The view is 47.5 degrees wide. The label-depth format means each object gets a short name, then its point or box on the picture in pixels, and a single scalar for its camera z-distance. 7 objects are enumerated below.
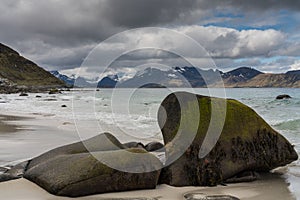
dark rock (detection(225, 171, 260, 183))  7.71
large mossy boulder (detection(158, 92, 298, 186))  7.56
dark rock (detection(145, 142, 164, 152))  11.19
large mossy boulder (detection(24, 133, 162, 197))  6.52
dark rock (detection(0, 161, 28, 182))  7.39
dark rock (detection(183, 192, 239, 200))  6.24
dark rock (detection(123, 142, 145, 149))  10.50
